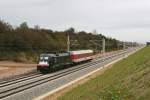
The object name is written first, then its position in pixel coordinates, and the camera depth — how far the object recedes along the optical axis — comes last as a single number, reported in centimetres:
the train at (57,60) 2707
